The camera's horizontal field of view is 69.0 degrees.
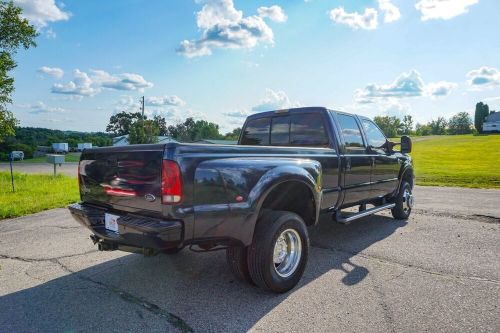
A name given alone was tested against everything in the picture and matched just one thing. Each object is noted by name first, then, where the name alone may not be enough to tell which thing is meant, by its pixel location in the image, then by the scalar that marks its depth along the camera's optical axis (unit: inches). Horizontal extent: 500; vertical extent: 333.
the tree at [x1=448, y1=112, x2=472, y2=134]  4464.6
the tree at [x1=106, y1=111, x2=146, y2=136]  4112.5
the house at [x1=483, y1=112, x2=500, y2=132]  3767.2
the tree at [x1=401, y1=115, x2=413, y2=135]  5140.3
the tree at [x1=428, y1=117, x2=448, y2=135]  4940.7
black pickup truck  115.8
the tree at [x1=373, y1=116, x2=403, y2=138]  4633.9
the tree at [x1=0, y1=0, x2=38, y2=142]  636.7
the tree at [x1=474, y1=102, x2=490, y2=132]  4047.7
